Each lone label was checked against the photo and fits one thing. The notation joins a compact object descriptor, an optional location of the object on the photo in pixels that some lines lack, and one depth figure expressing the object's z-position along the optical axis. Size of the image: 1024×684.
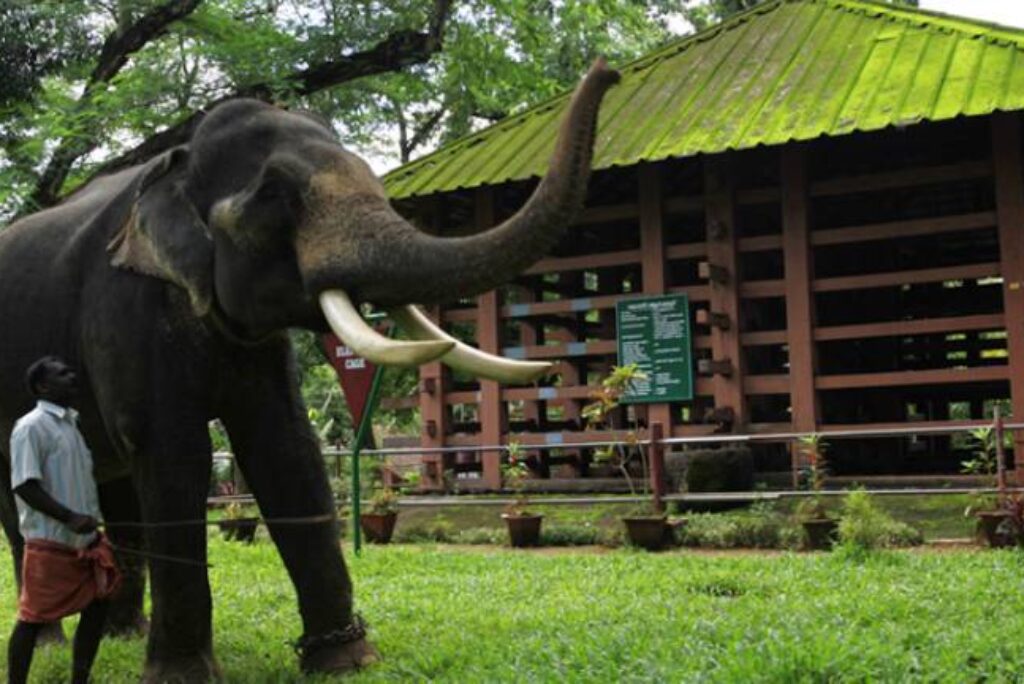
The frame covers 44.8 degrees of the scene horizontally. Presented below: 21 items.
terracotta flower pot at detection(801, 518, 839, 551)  9.48
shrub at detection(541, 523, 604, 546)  10.87
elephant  4.35
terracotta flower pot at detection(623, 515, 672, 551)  10.13
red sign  9.84
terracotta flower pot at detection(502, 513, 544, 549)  10.87
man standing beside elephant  4.75
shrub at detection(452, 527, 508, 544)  11.32
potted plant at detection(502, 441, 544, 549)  10.88
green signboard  12.20
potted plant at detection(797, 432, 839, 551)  9.52
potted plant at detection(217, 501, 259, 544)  12.24
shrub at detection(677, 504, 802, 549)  9.92
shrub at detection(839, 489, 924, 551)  8.86
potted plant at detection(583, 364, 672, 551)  10.14
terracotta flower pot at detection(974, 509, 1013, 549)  8.90
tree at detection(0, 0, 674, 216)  12.95
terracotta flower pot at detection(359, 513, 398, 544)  11.67
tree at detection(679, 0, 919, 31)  22.27
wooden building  11.24
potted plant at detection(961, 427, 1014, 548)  8.90
